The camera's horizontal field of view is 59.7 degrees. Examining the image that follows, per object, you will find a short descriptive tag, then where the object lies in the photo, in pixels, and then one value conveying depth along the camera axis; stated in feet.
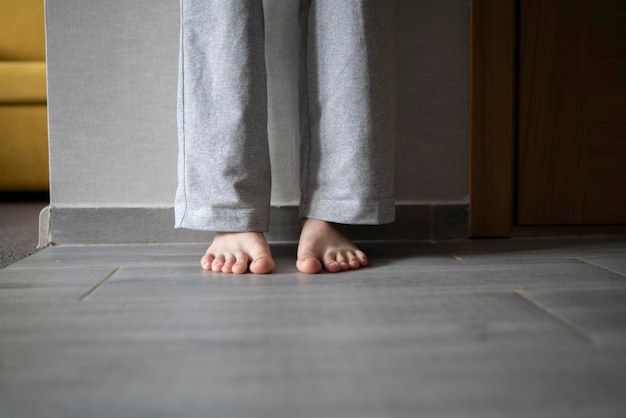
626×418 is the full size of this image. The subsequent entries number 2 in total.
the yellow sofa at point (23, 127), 7.07
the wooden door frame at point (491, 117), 3.68
